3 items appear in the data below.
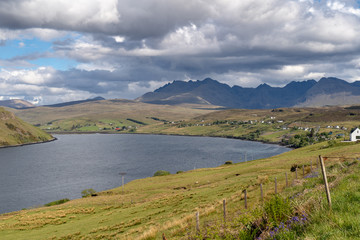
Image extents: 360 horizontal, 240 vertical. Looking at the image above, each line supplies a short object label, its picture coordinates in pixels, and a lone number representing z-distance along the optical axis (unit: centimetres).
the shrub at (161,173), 12629
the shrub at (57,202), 8984
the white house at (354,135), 16711
